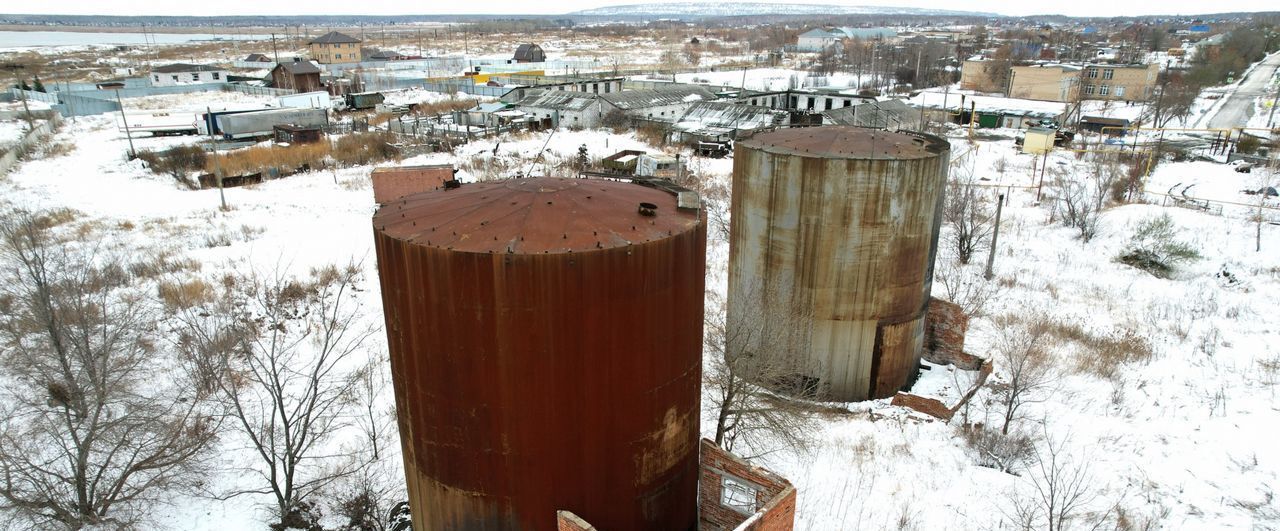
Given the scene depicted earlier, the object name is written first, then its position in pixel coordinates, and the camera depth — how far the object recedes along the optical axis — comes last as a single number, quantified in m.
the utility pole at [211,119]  48.16
